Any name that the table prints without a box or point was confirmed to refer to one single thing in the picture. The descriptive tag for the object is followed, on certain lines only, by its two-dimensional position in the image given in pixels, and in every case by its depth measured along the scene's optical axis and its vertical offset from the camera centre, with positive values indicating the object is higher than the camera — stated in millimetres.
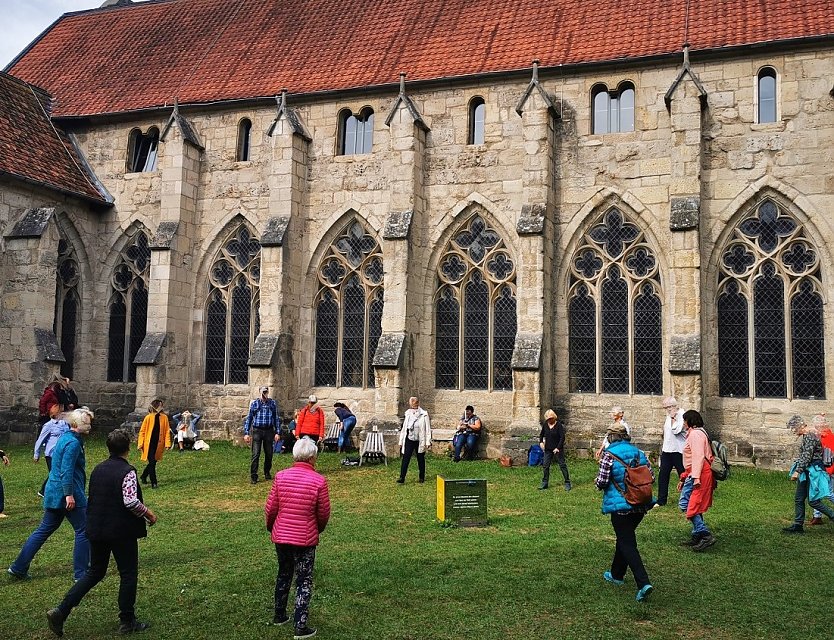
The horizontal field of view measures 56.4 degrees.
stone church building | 16484 +3722
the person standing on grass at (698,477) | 9078 -1166
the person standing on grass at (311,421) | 14938 -955
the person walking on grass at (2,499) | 9987 -1821
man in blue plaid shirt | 13773 -967
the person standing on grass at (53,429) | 9555 -763
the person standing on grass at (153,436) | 13086 -1127
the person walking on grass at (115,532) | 6414 -1356
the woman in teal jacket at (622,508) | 7277 -1247
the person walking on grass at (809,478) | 10266 -1317
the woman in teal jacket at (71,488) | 7500 -1178
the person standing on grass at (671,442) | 11289 -978
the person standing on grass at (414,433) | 13641 -1052
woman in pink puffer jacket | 6324 -1221
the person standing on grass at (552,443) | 13281 -1160
